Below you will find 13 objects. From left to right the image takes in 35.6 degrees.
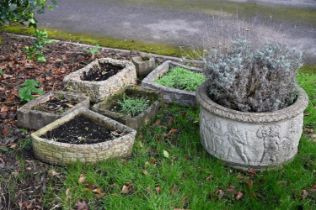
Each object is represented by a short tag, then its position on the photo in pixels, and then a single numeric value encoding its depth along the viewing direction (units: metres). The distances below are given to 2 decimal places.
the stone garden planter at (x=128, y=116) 4.73
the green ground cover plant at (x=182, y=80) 5.39
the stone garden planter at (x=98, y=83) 5.04
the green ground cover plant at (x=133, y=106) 4.92
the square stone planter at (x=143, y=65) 5.77
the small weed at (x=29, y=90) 5.15
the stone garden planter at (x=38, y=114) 4.72
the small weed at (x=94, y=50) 6.20
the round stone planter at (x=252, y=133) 4.00
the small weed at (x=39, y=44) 5.32
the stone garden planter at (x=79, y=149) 4.15
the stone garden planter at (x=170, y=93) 5.20
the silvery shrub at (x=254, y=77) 4.11
